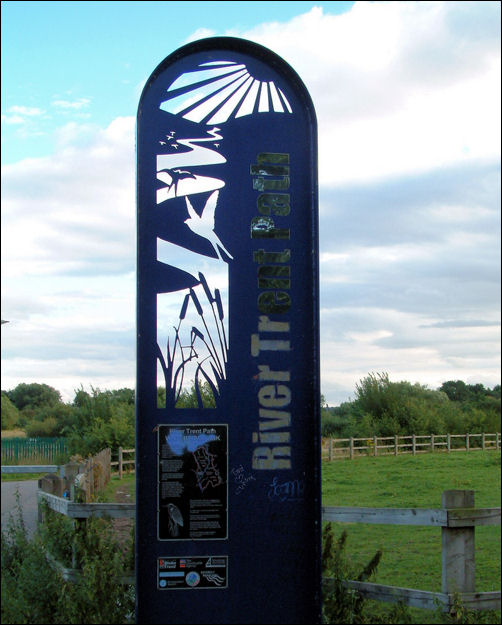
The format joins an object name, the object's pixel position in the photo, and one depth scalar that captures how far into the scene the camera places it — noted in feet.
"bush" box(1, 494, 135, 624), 16.62
